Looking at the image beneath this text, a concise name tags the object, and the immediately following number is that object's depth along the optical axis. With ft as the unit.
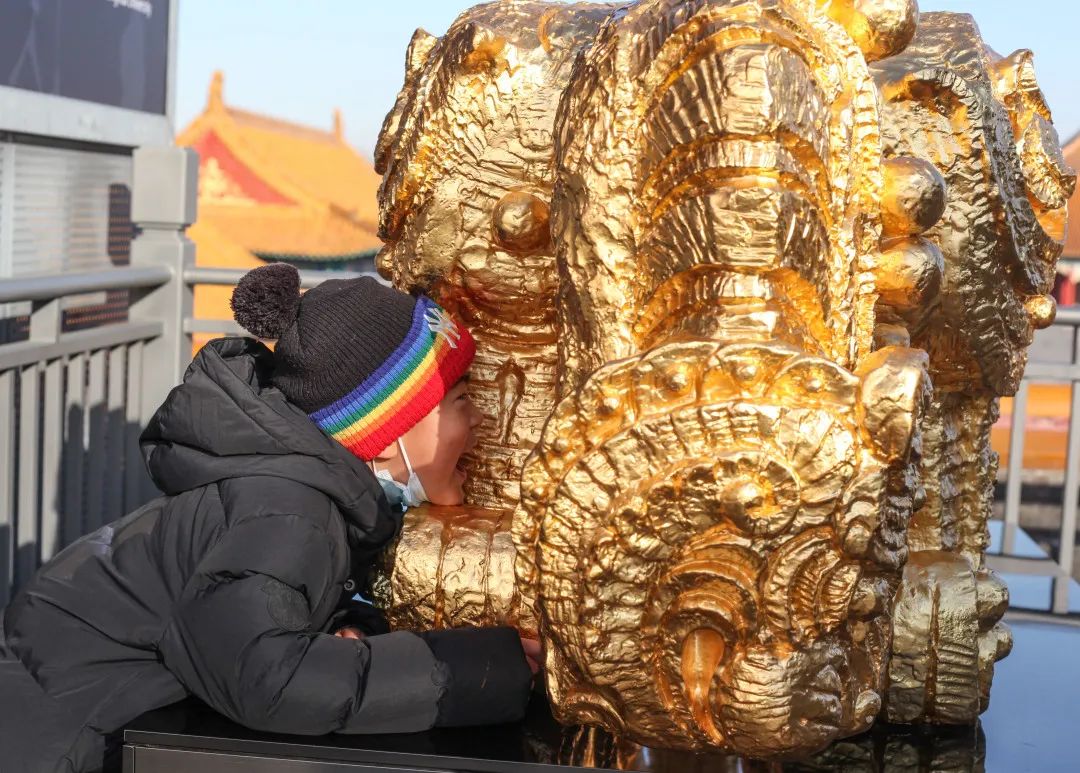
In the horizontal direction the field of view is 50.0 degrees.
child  3.22
